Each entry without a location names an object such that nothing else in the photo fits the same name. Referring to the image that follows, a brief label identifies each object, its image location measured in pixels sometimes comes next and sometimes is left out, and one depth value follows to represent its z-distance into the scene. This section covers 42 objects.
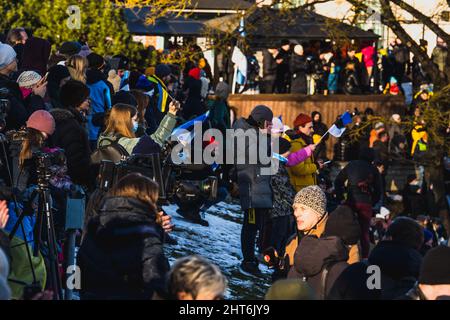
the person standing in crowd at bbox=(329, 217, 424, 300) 8.25
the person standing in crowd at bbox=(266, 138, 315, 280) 13.95
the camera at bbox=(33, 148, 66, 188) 9.62
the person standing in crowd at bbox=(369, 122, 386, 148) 26.36
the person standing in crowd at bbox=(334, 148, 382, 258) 13.58
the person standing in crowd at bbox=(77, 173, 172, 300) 8.00
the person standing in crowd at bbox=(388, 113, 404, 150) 27.82
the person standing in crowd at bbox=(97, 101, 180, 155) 11.12
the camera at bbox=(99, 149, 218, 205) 10.28
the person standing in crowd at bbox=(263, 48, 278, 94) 28.62
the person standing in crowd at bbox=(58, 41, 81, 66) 16.22
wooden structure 28.81
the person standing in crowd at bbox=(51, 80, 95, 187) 11.23
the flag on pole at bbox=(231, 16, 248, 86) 25.00
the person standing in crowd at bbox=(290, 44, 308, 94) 28.71
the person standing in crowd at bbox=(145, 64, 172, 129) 16.41
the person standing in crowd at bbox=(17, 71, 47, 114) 12.33
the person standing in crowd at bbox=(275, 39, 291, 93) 28.75
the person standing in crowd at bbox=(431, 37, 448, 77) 28.78
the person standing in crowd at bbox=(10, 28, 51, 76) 14.34
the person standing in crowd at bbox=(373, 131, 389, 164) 25.07
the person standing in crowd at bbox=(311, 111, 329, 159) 24.98
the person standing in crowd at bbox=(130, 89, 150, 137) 13.74
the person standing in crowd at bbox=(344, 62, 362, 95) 30.19
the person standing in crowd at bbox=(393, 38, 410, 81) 32.50
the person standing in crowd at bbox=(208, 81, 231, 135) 18.94
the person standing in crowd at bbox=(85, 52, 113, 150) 14.52
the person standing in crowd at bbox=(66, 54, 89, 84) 13.84
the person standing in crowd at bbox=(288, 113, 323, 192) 14.51
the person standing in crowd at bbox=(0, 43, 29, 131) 11.27
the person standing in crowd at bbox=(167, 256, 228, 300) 6.73
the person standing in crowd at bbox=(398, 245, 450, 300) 7.92
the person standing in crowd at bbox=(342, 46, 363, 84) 29.61
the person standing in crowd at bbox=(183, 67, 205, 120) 20.56
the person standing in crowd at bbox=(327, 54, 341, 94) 30.03
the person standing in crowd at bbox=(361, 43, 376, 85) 30.42
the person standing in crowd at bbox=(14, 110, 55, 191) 9.97
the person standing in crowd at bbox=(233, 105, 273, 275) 13.91
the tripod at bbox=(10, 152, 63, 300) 9.56
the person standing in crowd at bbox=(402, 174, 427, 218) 23.92
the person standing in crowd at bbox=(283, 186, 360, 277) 10.28
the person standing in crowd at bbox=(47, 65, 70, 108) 13.98
